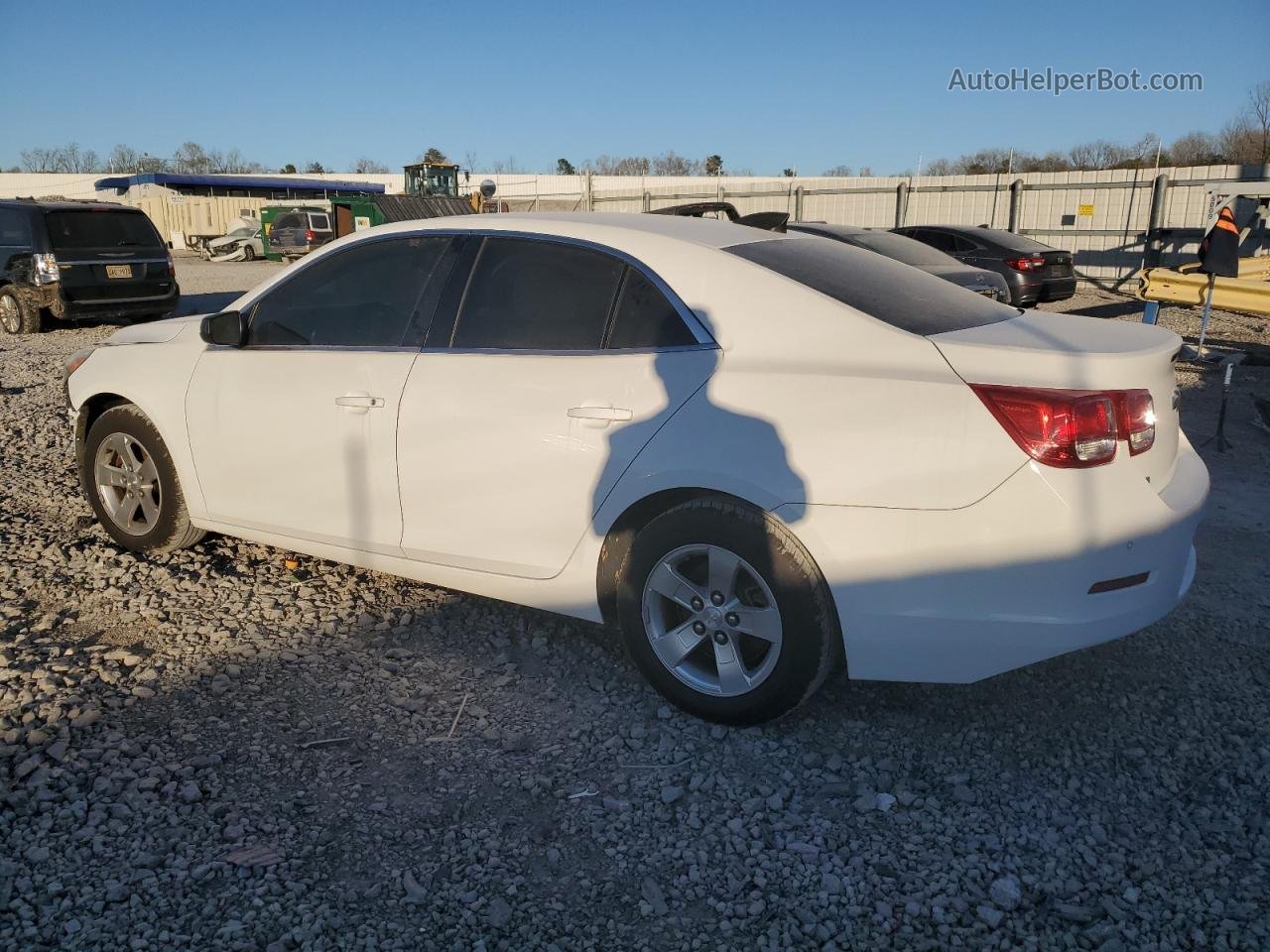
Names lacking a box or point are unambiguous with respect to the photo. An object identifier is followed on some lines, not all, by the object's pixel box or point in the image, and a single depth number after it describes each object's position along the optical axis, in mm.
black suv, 13055
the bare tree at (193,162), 81812
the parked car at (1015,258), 15203
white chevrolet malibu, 2719
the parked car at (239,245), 36062
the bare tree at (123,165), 82250
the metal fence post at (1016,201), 22545
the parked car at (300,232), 31688
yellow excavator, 37250
